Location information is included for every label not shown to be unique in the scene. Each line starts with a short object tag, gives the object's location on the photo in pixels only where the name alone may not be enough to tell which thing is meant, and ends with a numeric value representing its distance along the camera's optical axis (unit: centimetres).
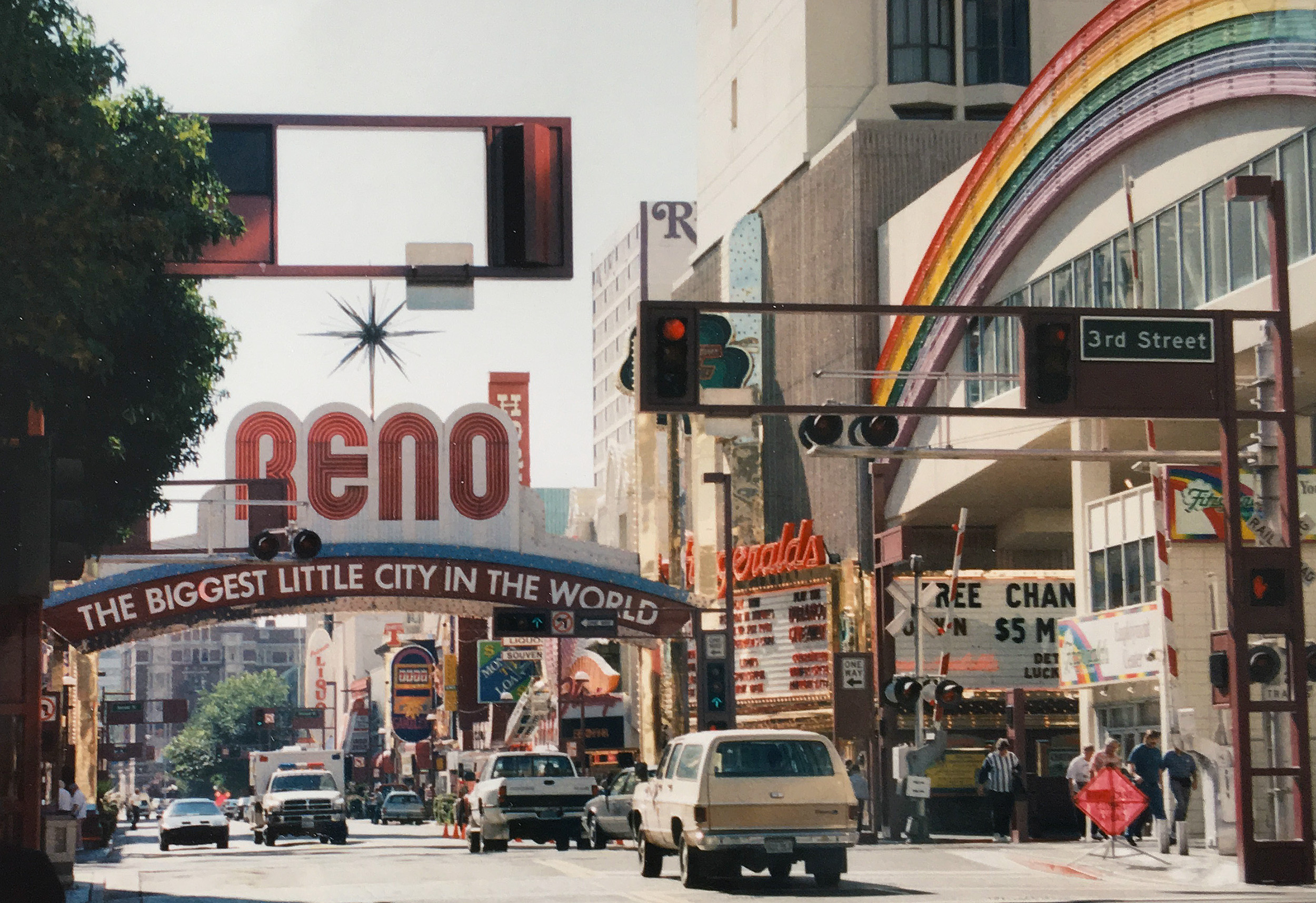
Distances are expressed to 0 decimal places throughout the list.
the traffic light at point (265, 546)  3488
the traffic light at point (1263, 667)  2345
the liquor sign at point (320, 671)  17562
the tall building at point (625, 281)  16162
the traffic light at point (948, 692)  3566
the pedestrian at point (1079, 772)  3322
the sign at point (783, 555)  4888
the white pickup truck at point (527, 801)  3638
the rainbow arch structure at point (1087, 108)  3209
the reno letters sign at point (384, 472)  5397
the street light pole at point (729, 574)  4353
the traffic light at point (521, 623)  4909
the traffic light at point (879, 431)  2517
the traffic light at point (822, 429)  2506
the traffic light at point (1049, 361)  2369
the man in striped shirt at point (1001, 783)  3475
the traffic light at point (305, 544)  3416
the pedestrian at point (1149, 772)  2981
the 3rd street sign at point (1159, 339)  2394
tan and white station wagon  2291
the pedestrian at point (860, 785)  3850
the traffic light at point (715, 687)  4284
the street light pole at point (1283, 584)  2308
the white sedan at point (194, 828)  4875
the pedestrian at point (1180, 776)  2889
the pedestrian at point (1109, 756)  2934
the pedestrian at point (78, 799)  3388
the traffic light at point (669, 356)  2248
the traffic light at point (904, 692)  3522
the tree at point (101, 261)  2014
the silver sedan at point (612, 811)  3378
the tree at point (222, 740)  17438
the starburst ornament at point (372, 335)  9738
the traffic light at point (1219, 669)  2366
